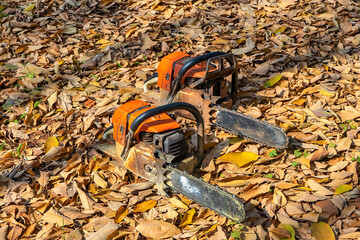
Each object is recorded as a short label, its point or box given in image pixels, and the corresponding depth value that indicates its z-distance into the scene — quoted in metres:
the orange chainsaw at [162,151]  3.17
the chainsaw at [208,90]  3.96
